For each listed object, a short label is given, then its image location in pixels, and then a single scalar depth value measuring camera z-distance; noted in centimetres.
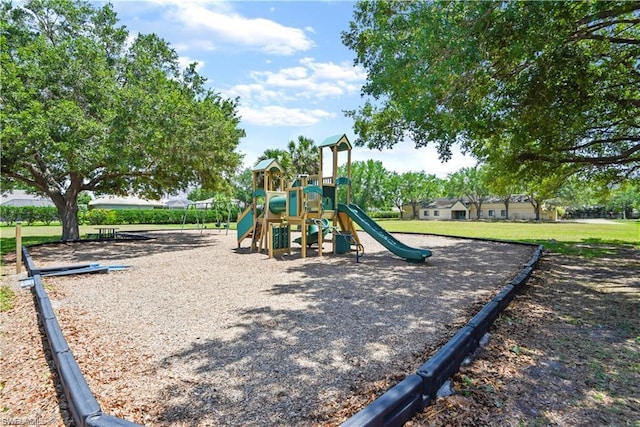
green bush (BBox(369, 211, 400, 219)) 6338
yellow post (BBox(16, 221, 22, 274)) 750
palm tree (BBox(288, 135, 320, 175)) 2764
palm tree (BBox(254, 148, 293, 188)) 2730
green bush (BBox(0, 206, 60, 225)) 3108
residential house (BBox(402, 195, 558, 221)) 5722
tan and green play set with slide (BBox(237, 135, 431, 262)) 1059
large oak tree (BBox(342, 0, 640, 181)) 562
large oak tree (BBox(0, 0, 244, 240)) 985
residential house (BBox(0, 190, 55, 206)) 4828
